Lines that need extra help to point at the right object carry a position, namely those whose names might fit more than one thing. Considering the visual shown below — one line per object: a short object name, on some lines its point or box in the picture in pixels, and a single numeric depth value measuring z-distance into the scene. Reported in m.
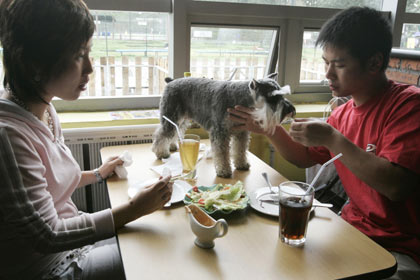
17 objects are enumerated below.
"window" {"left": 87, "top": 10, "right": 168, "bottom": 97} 2.14
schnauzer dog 1.32
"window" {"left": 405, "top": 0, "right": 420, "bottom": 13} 2.60
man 1.06
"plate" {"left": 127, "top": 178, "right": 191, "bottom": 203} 1.17
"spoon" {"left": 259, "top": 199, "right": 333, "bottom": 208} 1.11
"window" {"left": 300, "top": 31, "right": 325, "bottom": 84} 2.54
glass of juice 1.30
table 0.81
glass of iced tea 0.91
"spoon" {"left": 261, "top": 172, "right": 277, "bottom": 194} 1.22
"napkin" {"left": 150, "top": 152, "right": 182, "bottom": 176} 1.42
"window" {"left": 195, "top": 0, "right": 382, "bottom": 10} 2.35
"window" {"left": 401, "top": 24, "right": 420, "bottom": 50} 2.69
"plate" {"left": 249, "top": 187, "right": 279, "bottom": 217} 1.08
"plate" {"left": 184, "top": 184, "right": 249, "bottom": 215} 1.04
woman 0.82
